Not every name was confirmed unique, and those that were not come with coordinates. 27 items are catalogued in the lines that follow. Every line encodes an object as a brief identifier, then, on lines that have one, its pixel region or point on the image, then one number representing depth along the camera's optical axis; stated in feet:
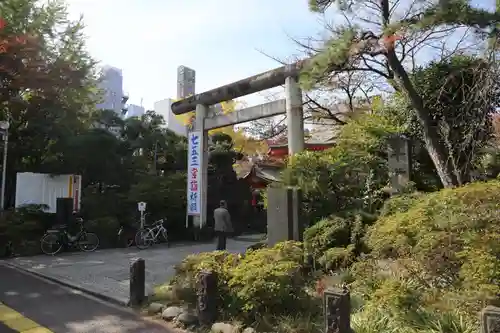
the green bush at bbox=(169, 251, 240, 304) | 20.42
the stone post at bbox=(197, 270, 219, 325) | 19.45
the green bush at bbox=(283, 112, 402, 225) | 29.71
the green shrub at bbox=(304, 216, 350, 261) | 26.05
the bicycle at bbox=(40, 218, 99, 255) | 42.94
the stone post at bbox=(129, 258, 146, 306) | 23.52
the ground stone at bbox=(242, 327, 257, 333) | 17.72
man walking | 40.04
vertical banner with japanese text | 51.62
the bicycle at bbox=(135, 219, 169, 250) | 48.67
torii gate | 40.11
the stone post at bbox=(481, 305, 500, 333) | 11.66
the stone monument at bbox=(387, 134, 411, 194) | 28.27
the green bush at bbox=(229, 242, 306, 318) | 18.43
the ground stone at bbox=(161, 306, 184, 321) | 20.92
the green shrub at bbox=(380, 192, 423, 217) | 24.68
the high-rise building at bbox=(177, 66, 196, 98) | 166.61
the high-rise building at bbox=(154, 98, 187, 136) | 189.50
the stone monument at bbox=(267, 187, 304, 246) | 26.04
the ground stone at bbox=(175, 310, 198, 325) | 20.06
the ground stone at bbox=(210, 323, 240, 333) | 18.13
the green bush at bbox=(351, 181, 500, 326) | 15.46
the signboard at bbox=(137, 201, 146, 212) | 48.42
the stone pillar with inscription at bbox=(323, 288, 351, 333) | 14.58
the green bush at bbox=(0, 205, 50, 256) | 41.86
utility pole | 45.72
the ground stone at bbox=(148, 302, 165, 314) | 21.83
